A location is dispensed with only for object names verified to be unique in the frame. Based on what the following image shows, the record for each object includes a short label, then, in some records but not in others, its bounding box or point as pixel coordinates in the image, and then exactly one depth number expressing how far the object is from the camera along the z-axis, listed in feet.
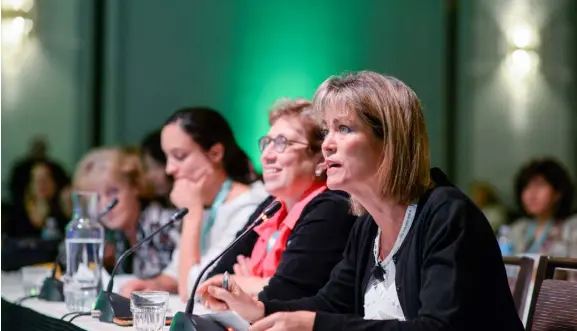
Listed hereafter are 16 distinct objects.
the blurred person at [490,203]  46.44
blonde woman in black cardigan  12.16
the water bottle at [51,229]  37.11
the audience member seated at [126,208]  27.99
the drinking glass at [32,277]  22.08
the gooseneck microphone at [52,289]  20.56
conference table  16.37
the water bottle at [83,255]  19.31
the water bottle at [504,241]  27.63
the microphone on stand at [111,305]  16.48
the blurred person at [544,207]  37.06
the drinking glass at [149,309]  15.03
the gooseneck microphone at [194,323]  13.17
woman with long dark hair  22.68
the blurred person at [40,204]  42.45
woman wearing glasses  16.78
